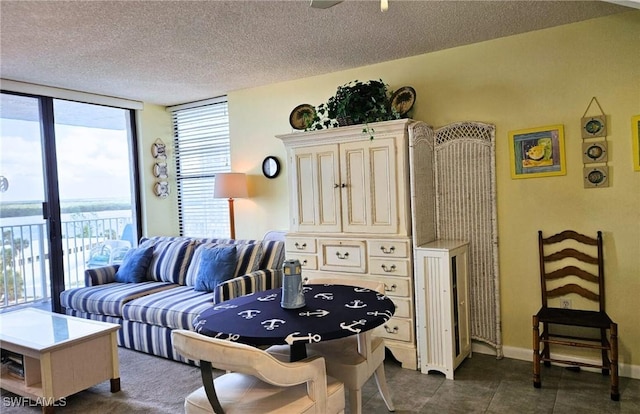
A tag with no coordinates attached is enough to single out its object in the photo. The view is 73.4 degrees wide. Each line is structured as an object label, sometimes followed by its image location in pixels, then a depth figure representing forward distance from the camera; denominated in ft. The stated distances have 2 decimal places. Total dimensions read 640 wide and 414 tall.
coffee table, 8.64
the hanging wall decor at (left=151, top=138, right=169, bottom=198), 17.13
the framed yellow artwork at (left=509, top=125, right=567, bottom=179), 10.05
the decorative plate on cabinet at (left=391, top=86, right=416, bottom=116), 11.16
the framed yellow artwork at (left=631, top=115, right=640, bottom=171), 9.20
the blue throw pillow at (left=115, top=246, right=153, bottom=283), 14.14
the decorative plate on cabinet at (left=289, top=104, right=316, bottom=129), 12.59
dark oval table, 5.65
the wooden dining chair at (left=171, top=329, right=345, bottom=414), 5.11
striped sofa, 11.15
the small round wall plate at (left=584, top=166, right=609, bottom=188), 9.57
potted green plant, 10.85
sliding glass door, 13.56
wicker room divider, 10.76
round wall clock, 14.61
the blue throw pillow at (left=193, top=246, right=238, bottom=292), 12.28
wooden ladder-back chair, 9.04
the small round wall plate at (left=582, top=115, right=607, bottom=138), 9.53
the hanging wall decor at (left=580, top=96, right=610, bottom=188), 9.55
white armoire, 10.36
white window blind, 16.40
